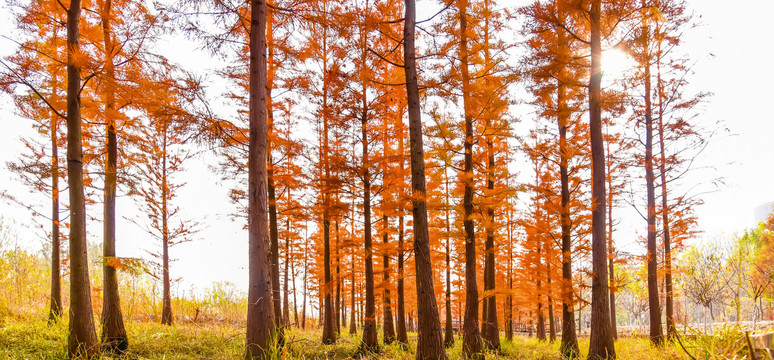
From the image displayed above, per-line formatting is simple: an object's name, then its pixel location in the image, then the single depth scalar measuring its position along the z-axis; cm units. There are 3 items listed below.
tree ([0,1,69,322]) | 660
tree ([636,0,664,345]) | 1084
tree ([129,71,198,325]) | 620
